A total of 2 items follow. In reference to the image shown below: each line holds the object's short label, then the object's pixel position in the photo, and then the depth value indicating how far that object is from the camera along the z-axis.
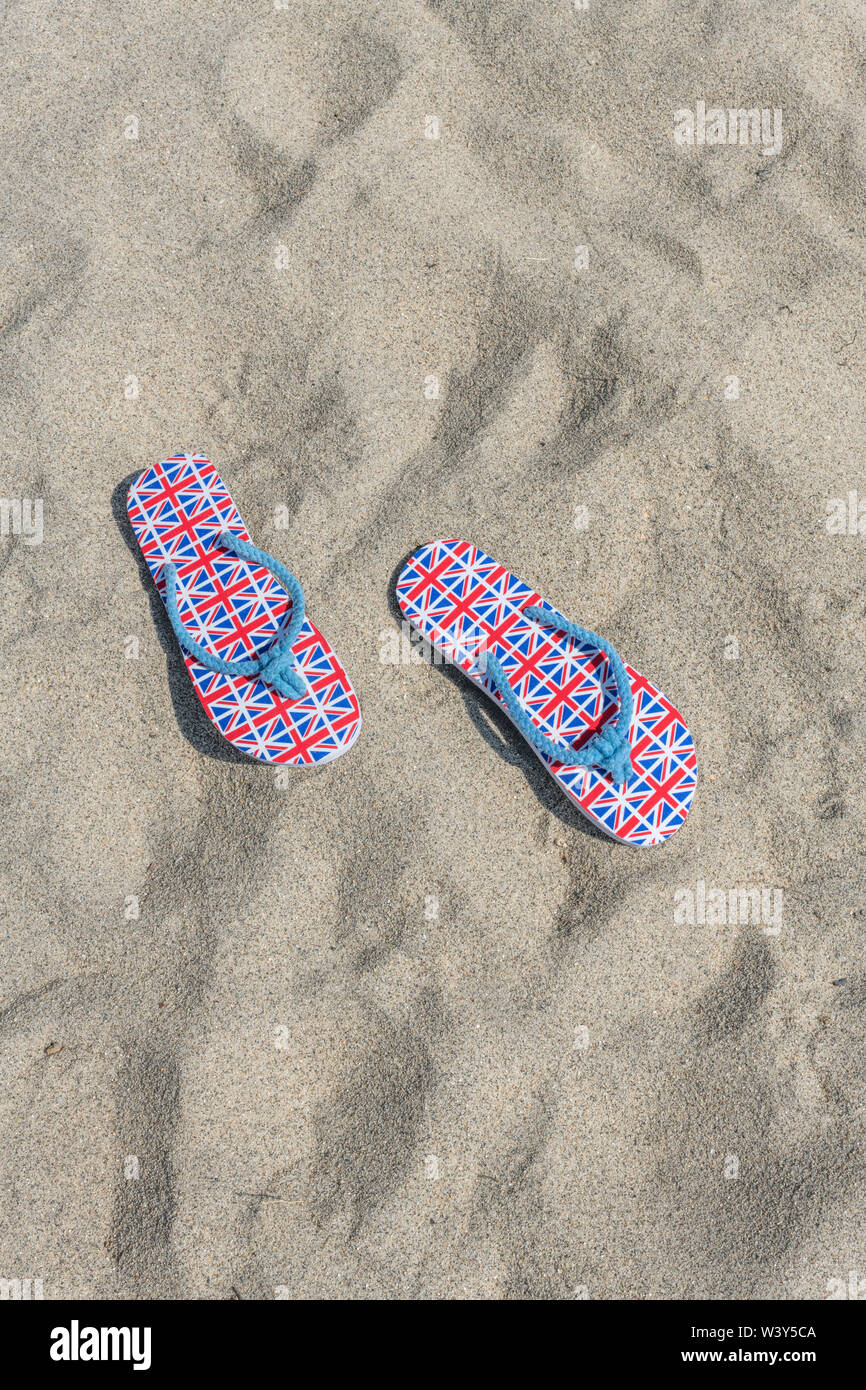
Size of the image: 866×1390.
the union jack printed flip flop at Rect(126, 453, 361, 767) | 1.09
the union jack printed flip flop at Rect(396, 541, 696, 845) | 1.08
